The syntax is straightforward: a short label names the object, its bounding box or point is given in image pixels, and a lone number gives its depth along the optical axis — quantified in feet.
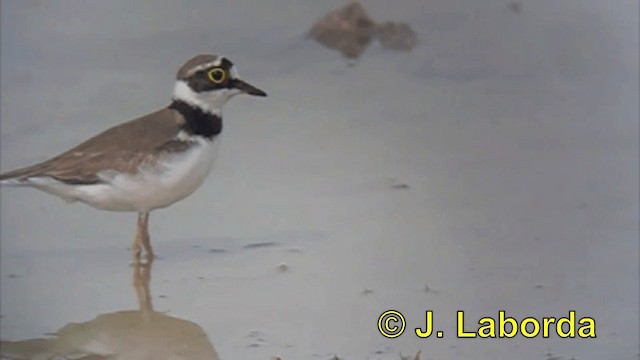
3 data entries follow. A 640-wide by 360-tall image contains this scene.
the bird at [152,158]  16.04
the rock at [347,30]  16.81
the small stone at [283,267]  16.06
